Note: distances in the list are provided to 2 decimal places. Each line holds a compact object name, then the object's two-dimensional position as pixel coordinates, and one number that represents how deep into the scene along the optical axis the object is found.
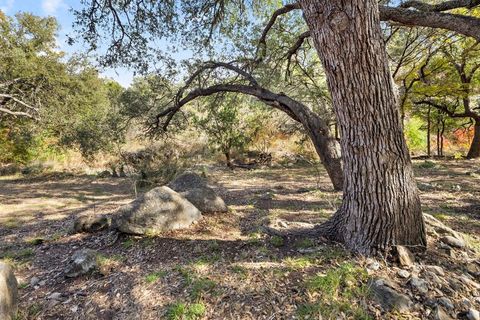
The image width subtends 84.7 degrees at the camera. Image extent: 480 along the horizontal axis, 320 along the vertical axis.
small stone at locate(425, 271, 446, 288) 1.83
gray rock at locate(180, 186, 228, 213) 3.93
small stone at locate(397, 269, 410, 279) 1.91
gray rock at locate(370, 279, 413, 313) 1.68
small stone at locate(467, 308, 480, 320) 1.56
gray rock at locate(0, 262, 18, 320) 1.84
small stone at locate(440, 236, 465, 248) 2.29
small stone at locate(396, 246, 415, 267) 2.00
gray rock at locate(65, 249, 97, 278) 2.46
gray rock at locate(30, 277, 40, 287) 2.43
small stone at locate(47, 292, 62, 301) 2.17
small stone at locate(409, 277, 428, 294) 1.78
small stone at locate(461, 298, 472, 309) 1.66
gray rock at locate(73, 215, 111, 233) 3.54
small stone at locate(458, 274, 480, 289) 1.83
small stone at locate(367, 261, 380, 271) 1.98
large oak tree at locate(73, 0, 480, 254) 1.79
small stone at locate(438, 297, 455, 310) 1.66
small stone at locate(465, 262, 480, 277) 1.99
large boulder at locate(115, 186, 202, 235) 3.19
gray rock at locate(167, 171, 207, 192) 4.68
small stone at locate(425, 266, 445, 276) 1.93
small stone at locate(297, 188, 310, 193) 5.45
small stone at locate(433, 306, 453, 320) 1.58
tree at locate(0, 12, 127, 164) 8.65
